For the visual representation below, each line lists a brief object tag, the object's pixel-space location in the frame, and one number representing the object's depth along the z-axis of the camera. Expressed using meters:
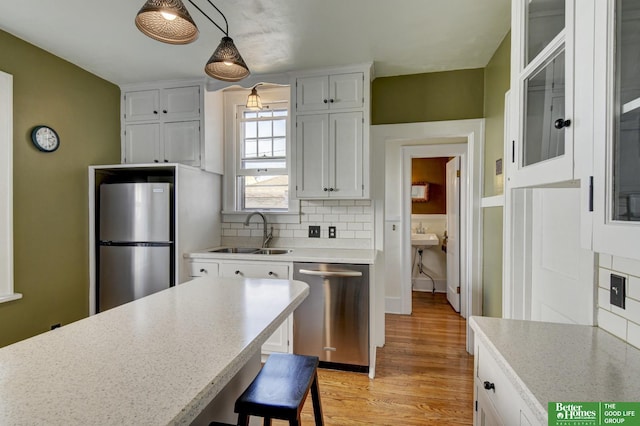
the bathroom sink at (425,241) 4.55
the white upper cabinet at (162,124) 3.07
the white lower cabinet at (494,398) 0.89
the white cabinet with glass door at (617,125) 0.73
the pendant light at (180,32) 1.20
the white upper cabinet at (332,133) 2.77
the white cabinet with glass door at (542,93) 0.91
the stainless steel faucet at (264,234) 3.23
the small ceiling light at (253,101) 2.93
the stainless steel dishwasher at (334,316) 2.47
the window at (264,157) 3.37
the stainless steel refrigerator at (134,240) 2.77
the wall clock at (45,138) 2.46
